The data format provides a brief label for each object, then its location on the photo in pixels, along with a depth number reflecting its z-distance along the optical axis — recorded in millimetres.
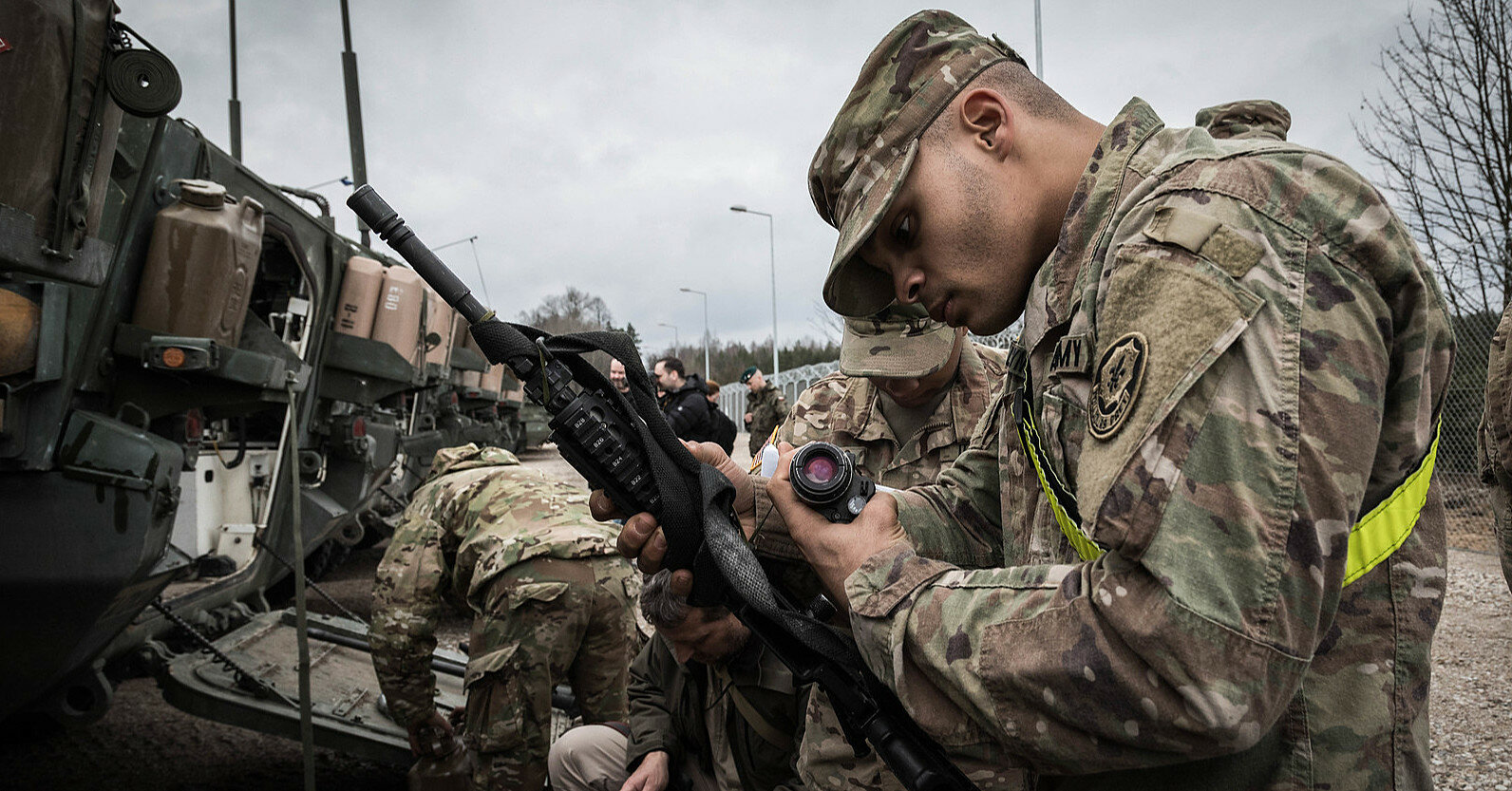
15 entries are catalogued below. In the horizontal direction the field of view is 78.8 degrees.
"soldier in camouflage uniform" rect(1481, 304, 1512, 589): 2838
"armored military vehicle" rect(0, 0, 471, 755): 2459
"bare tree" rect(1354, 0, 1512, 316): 9730
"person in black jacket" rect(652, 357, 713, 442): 8398
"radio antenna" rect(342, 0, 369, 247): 7857
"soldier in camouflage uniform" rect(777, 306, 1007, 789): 3059
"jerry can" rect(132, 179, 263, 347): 3934
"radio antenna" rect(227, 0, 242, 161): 8375
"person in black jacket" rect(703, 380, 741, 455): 8727
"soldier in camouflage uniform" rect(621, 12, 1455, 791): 896
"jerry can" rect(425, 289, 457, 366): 8022
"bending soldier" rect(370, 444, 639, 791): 3498
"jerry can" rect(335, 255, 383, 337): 6551
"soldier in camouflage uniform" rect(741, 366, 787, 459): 9805
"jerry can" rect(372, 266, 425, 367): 6871
